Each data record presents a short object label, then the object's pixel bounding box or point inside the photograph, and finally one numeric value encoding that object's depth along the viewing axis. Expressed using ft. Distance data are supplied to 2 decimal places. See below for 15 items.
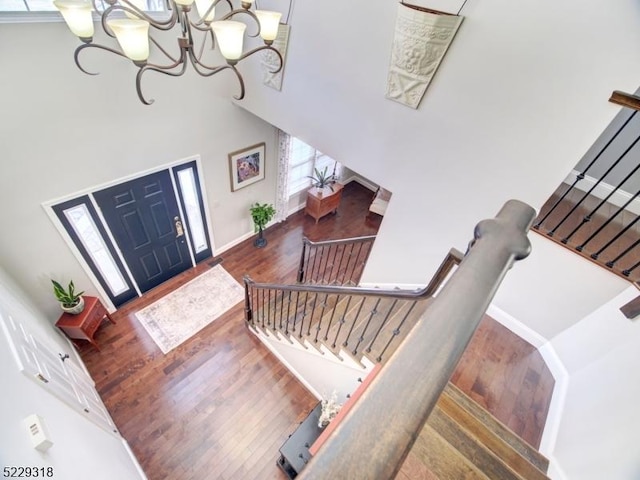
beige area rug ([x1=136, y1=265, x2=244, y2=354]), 13.16
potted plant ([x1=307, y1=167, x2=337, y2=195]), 19.85
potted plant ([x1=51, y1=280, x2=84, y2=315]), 10.62
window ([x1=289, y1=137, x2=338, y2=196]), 18.48
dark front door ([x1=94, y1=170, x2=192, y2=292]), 11.69
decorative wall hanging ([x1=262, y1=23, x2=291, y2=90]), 9.66
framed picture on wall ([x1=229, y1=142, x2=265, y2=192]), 14.78
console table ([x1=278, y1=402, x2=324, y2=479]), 9.04
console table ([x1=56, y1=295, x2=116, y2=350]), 11.13
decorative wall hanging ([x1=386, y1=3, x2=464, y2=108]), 6.53
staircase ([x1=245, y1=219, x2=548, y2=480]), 5.07
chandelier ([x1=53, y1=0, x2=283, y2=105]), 4.65
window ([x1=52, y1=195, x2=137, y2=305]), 10.55
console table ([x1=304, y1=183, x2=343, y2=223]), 19.31
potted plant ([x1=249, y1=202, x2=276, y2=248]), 16.67
